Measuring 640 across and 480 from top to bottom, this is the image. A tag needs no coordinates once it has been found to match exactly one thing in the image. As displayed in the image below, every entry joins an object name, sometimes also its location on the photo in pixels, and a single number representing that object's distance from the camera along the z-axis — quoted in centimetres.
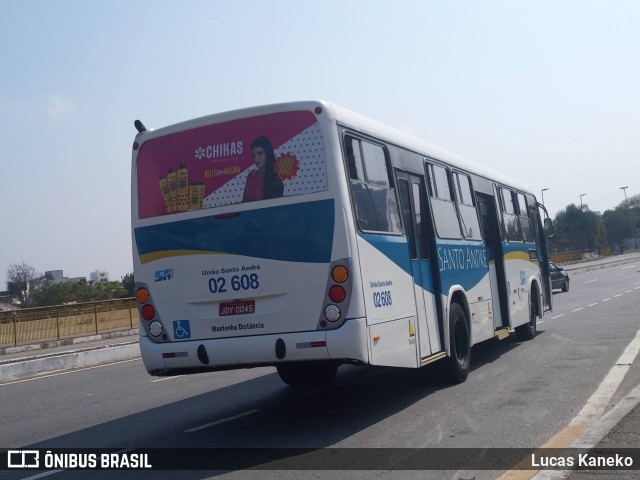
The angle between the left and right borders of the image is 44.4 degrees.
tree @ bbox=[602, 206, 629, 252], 14612
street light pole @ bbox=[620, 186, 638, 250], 14388
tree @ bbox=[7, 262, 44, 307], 8150
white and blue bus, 810
